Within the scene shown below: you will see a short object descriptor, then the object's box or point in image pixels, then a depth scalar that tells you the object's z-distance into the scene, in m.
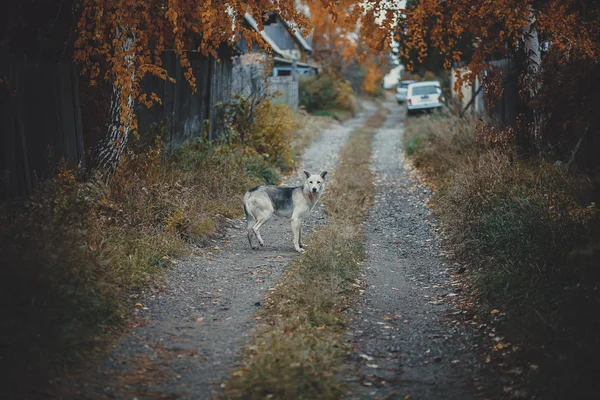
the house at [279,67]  16.89
